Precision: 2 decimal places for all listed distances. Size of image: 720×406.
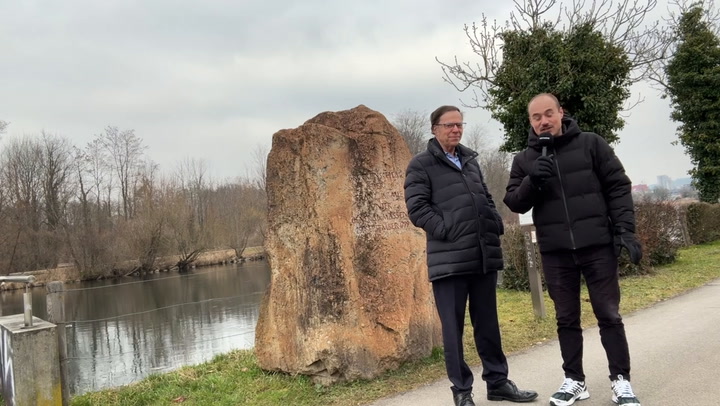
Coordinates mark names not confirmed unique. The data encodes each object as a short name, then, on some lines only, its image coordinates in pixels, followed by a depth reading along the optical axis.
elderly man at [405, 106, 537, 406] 3.57
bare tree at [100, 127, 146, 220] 45.97
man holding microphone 3.32
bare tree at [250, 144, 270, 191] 48.63
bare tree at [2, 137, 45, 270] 34.91
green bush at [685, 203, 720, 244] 15.47
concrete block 4.42
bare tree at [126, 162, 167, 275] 38.00
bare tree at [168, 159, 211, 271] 41.12
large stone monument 4.66
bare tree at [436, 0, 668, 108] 12.11
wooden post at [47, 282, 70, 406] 4.84
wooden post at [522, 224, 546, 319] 6.85
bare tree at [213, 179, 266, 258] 46.72
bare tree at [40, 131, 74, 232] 41.88
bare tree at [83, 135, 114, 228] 41.38
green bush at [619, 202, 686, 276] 10.14
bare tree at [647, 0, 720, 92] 14.11
